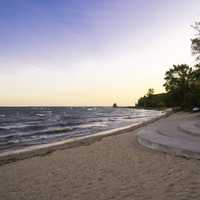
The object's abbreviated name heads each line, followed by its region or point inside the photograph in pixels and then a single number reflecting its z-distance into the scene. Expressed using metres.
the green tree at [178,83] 63.58
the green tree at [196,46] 26.03
